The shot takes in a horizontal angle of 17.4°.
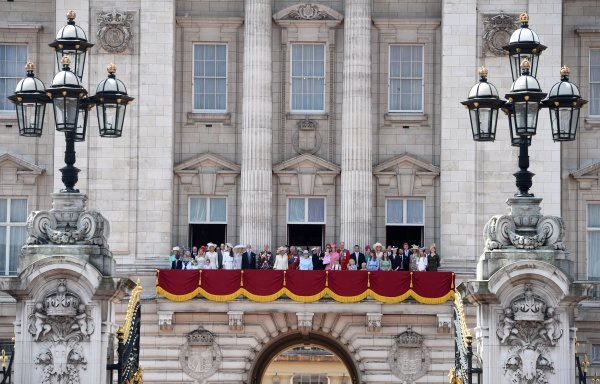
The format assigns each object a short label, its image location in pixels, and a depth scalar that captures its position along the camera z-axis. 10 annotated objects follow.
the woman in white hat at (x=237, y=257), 57.12
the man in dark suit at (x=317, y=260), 57.09
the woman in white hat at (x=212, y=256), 56.81
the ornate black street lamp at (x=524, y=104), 34.03
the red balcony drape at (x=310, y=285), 56.22
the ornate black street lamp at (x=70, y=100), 34.66
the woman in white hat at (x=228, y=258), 56.97
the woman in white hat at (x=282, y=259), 56.50
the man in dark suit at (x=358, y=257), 57.03
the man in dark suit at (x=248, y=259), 57.19
